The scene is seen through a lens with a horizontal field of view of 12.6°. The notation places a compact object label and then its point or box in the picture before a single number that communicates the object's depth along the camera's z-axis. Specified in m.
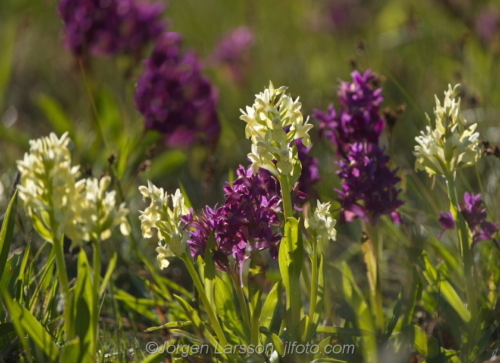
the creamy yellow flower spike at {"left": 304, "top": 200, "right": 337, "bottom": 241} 1.25
